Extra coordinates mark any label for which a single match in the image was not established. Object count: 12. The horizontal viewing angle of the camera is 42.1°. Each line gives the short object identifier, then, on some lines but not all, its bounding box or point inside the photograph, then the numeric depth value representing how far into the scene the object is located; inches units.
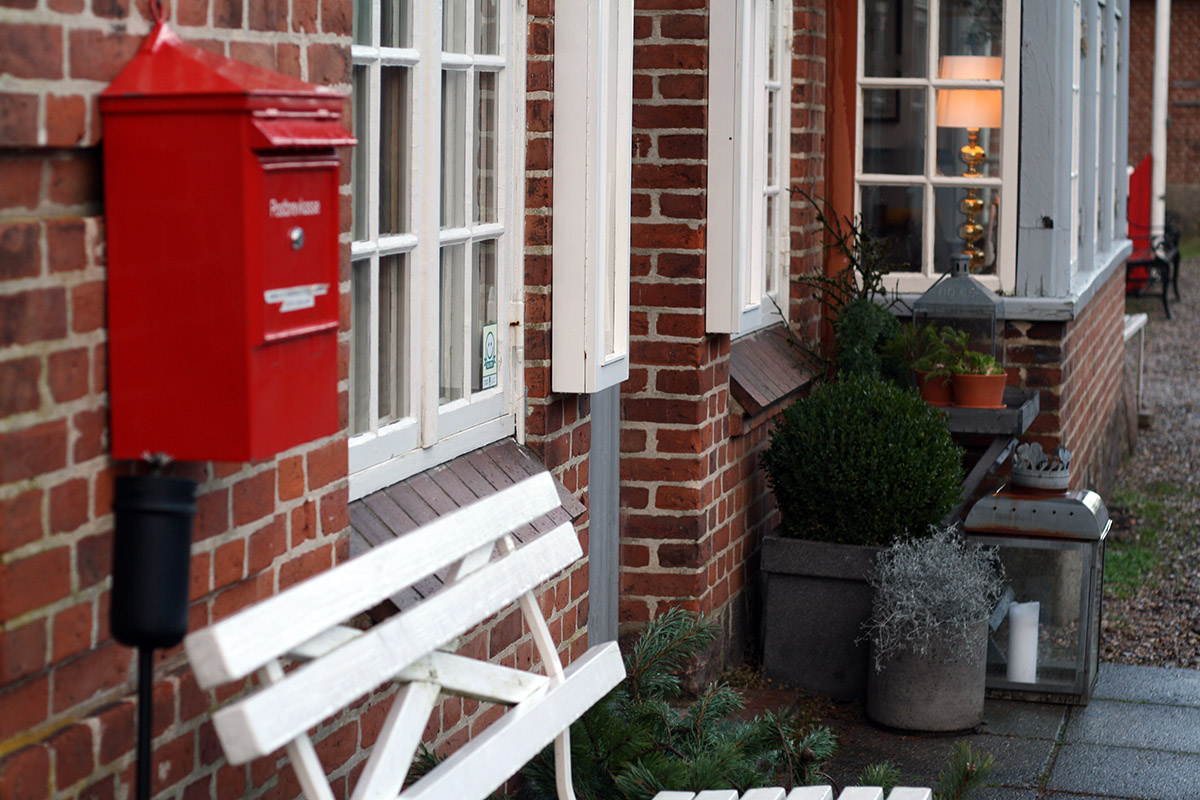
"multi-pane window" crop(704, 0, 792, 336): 205.0
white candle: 219.3
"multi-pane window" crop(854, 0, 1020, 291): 283.9
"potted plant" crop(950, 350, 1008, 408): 255.8
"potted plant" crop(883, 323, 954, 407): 261.0
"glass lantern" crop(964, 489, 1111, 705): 216.7
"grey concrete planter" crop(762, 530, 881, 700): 218.4
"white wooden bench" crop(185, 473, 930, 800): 77.6
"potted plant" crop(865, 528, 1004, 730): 201.8
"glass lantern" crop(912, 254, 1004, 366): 269.6
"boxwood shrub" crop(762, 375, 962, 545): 216.2
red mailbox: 81.7
